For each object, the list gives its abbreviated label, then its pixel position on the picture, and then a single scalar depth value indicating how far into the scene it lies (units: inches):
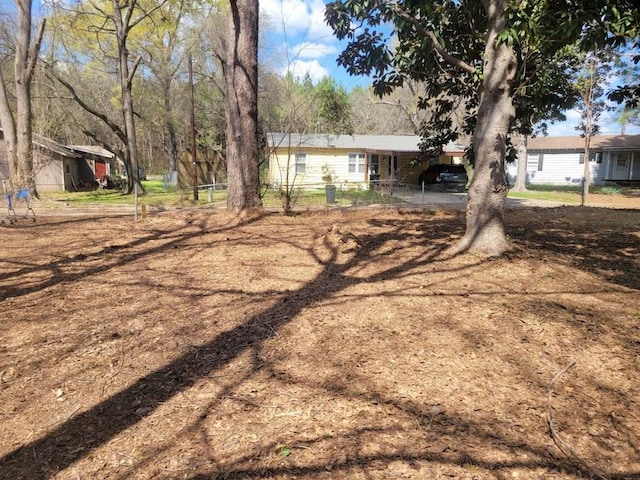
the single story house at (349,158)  1005.8
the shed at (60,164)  842.0
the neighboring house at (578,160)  1196.5
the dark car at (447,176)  948.6
